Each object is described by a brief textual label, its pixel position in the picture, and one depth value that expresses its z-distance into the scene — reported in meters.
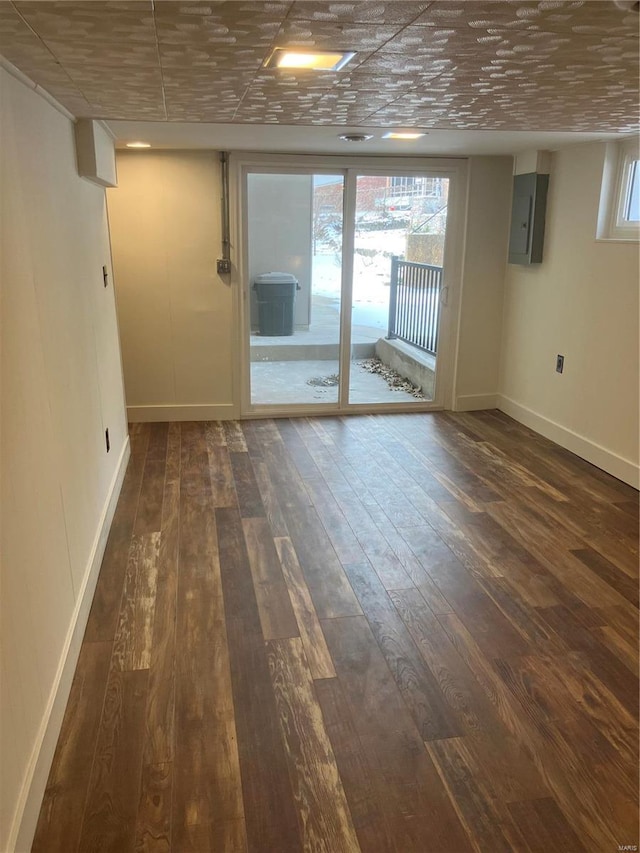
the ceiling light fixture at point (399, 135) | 3.72
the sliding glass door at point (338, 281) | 5.03
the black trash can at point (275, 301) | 5.14
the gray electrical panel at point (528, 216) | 4.69
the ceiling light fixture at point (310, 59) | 1.72
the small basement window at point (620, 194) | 3.94
